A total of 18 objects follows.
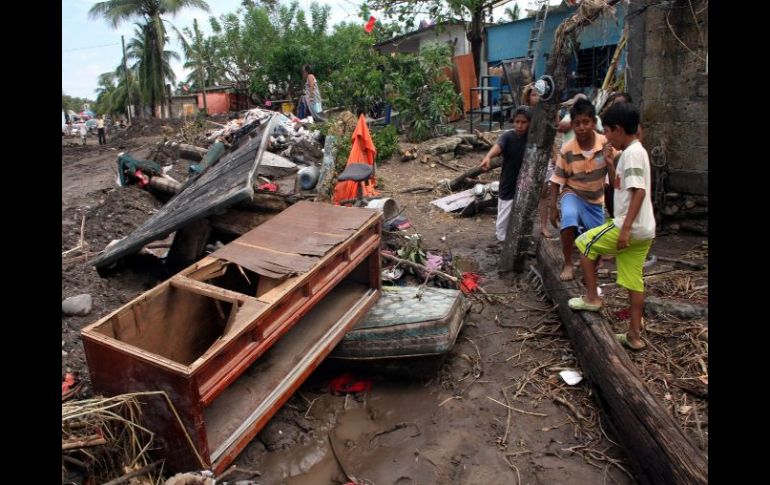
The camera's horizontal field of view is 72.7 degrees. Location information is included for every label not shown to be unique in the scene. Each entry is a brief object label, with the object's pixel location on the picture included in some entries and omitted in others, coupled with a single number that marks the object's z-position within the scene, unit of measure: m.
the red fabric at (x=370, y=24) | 15.25
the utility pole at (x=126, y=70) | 25.09
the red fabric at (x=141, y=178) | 8.48
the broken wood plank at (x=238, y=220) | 4.27
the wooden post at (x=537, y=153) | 4.47
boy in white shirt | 3.16
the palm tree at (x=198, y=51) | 27.16
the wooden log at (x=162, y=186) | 8.48
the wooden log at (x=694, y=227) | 5.68
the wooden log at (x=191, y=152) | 12.38
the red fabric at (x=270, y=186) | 8.22
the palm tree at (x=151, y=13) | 26.30
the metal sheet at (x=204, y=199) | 3.42
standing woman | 15.21
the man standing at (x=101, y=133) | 20.61
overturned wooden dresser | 2.37
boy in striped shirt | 4.15
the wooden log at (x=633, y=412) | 2.25
